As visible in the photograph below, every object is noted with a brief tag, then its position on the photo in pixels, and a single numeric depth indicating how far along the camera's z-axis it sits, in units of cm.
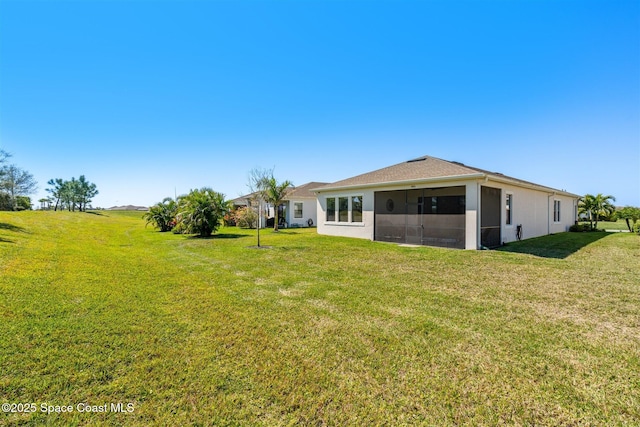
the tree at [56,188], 6072
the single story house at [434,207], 1088
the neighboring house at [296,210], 2453
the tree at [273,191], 2055
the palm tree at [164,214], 1995
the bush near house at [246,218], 2245
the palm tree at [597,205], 2098
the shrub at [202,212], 1507
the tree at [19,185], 3720
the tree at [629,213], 1736
